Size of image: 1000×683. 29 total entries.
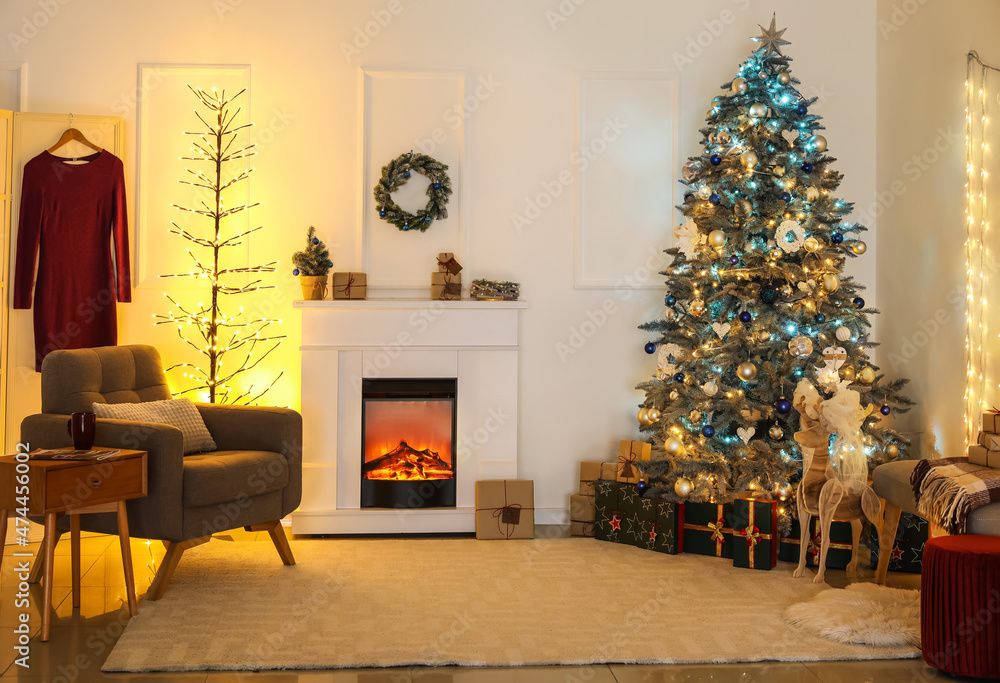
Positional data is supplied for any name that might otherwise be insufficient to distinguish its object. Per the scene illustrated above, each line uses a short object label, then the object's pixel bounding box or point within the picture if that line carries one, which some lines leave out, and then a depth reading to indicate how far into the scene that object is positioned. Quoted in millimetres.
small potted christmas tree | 4617
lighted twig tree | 4809
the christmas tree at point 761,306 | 4094
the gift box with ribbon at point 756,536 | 3877
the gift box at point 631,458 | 4648
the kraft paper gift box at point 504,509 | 4520
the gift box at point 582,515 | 4598
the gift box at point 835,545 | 3891
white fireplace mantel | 4559
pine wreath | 4766
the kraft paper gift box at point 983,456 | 3104
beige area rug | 2832
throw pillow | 3703
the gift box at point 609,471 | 4695
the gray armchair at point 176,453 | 3332
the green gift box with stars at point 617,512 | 4305
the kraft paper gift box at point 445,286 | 4719
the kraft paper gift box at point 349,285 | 4652
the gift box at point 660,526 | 4137
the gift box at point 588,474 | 4730
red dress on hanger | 4578
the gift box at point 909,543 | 3793
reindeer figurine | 3596
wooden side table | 2945
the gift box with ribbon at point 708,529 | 4066
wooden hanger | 4621
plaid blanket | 2887
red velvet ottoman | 2588
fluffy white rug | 2969
